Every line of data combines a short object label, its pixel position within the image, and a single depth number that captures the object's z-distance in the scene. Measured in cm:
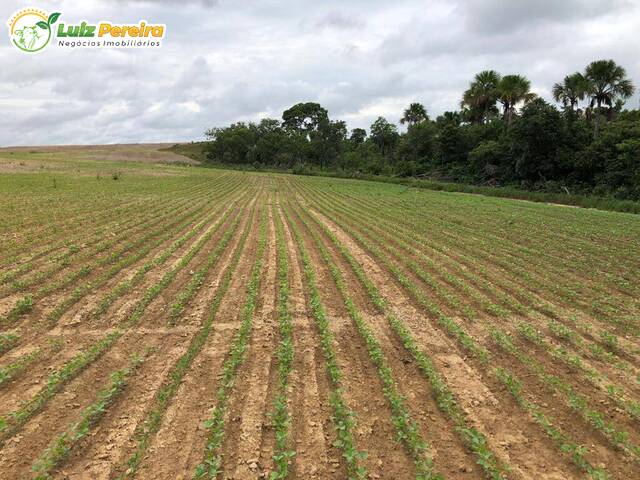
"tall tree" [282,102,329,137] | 12642
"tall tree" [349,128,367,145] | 11074
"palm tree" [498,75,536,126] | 5784
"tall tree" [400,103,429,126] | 8581
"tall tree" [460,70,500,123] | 6288
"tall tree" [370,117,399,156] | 8731
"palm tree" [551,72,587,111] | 4806
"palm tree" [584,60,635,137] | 4397
